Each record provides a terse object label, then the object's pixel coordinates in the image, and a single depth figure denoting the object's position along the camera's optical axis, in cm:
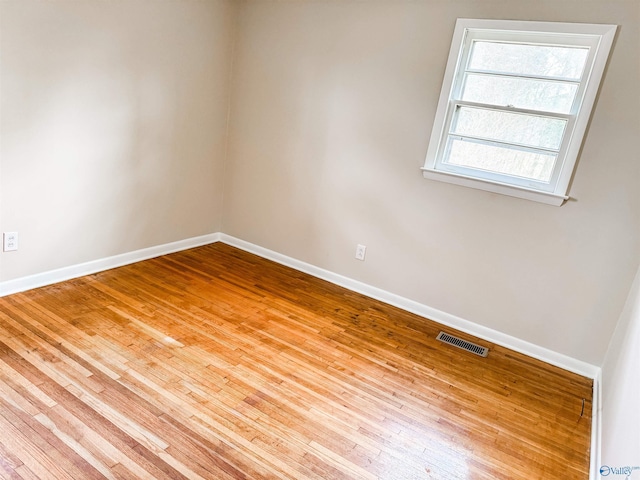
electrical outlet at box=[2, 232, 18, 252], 263
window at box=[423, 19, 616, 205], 255
